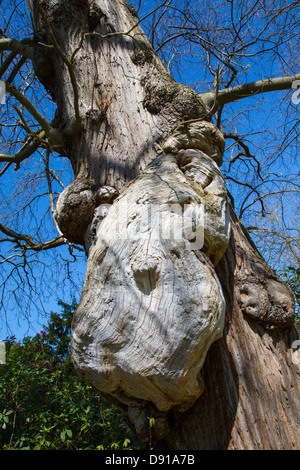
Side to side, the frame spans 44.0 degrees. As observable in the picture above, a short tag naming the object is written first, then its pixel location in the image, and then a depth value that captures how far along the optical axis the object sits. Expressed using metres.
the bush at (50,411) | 2.70
